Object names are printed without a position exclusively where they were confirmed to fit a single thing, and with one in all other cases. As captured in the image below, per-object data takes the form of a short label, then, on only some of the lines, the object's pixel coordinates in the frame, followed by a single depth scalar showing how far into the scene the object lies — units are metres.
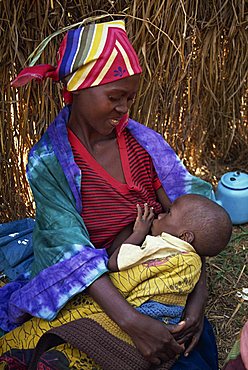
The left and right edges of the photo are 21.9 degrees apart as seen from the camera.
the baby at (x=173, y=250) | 2.11
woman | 2.08
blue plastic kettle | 3.38
